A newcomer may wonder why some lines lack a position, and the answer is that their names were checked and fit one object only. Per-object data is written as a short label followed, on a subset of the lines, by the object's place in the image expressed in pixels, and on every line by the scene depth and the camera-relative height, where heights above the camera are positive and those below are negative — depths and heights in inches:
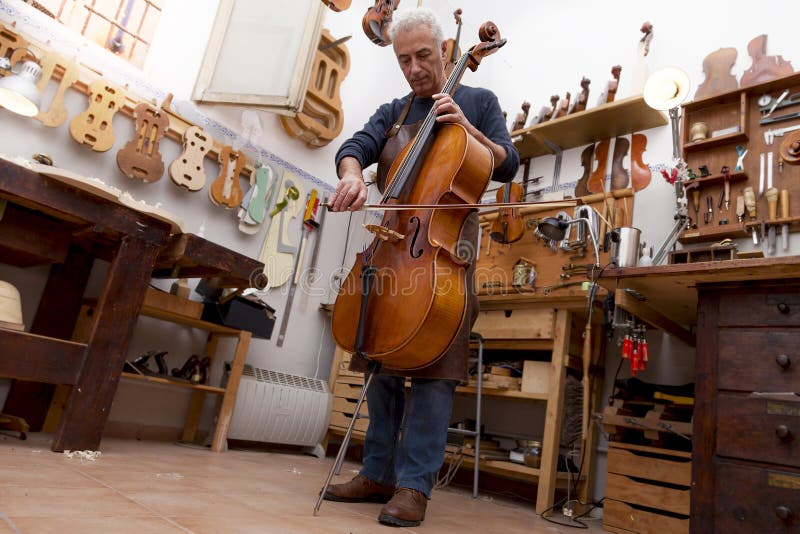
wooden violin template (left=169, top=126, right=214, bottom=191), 121.0 +42.2
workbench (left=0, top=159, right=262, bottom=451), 69.4 +11.8
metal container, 100.3 +33.7
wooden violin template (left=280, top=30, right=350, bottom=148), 148.5 +74.1
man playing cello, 61.2 +11.3
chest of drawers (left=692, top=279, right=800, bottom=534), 55.1 +5.1
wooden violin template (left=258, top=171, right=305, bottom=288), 140.3 +33.6
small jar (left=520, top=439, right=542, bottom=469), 98.2 -5.4
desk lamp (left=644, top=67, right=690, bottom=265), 106.0 +64.7
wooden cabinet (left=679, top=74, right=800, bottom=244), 106.3 +59.8
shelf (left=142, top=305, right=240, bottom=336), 104.2 +7.6
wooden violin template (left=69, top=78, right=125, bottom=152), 107.0 +42.4
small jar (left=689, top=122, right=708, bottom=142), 117.5 +65.6
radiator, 115.0 -6.6
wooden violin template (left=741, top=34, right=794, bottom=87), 114.2 +80.2
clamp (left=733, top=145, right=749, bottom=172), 111.0 +59.5
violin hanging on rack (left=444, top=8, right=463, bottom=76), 118.6 +89.8
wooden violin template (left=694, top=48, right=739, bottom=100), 121.1 +81.6
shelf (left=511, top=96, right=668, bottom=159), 126.0 +71.3
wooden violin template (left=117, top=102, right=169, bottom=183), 113.5 +40.6
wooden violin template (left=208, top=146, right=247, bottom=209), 128.3 +41.8
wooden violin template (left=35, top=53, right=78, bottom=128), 102.9 +45.4
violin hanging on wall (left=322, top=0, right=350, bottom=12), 144.6 +97.8
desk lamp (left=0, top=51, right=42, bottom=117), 92.6 +38.6
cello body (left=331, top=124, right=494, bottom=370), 55.6 +13.3
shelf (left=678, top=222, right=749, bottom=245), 106.7 +42.0
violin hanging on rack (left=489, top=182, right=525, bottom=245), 122.7 +41.1
